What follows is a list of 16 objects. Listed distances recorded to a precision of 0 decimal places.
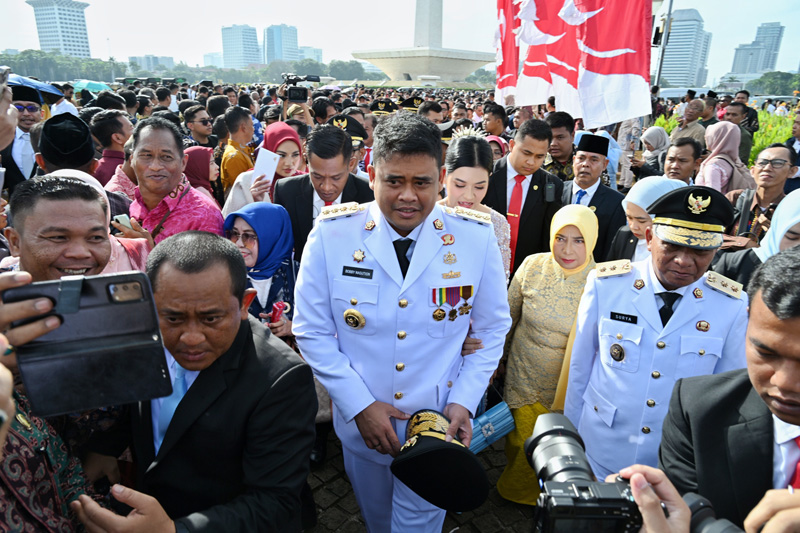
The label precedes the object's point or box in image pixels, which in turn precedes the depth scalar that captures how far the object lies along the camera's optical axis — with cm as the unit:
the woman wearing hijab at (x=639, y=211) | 328
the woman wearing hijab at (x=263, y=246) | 313
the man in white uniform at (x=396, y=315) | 228
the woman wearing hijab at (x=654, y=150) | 695
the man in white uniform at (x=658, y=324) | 224
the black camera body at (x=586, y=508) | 110
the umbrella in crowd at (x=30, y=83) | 531
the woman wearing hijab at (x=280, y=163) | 436
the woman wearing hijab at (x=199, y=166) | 502
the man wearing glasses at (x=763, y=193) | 425
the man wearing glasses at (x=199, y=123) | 755
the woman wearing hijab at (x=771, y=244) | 288
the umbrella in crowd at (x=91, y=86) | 1750
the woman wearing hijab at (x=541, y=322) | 307
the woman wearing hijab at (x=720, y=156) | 541
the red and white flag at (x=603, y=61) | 484
